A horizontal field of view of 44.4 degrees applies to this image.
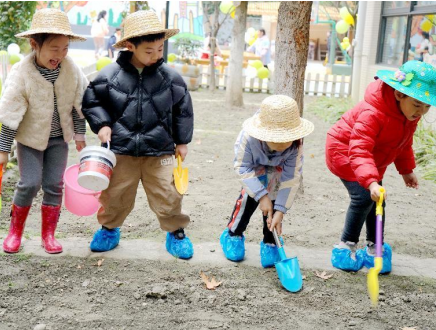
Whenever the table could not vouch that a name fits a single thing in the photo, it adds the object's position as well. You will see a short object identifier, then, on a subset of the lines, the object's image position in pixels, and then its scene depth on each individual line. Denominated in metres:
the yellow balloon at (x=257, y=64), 13.38
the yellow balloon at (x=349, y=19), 14.33
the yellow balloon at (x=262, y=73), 12.71
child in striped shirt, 2.86
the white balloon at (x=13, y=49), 6.83
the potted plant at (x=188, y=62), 12.71
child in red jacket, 2.67
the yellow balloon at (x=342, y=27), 14.48
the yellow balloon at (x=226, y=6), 11.38
